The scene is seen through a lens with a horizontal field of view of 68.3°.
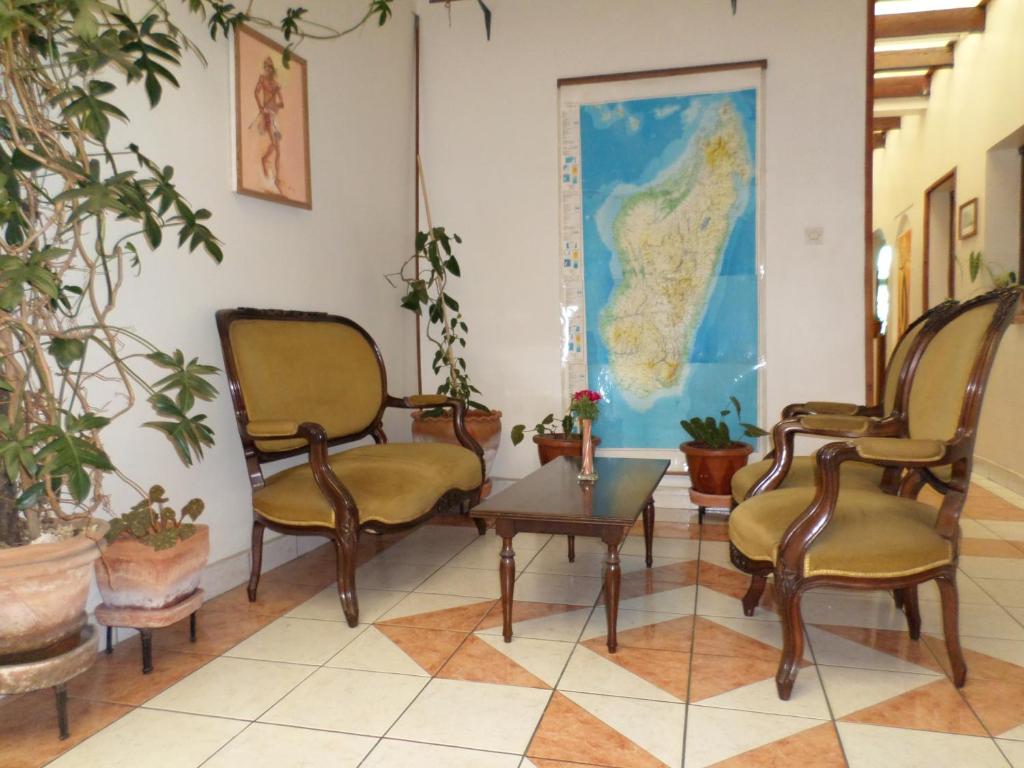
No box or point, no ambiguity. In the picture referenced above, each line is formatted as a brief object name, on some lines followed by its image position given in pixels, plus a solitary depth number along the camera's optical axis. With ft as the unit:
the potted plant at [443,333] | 13.78
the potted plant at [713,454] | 13.12
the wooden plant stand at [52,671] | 5.91
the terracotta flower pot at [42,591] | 5.89
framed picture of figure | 10.36
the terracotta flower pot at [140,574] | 7.35
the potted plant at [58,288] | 5.90
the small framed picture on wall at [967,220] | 17.67
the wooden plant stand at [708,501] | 13.15
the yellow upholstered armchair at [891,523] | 6.56
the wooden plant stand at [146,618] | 7.39
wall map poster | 14.15
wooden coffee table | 7.84
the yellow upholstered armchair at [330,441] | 8.77
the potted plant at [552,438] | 13.71
